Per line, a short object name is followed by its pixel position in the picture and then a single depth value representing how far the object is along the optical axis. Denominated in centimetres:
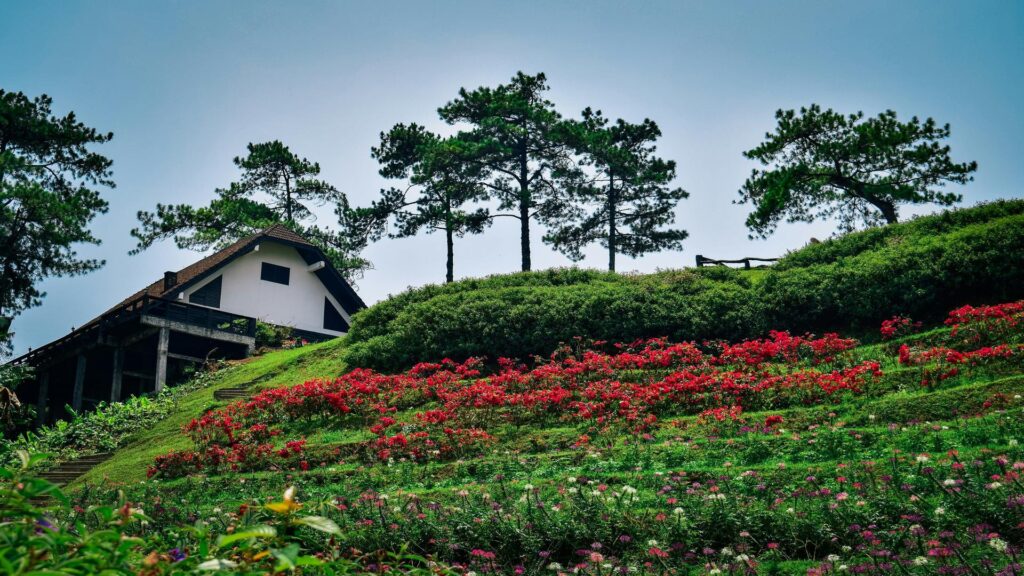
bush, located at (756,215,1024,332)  1592
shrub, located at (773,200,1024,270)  1794
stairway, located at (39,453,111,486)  1557
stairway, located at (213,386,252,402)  1958
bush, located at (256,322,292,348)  2886
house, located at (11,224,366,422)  2630
